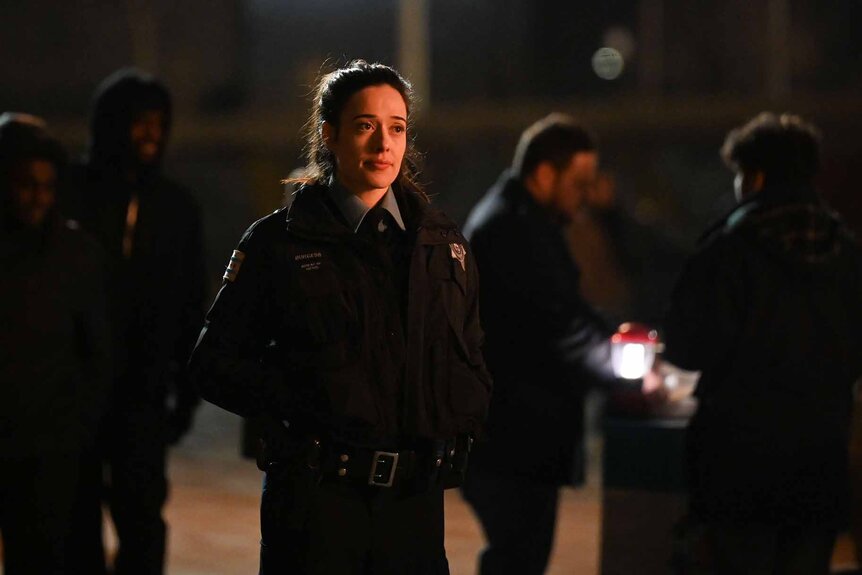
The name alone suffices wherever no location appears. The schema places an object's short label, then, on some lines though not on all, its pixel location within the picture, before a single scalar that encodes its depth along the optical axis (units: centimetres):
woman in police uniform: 627
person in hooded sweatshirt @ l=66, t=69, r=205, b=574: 1037
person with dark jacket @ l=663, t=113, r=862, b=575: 865
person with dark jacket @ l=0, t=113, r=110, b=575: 930
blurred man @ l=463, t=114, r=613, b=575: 994
